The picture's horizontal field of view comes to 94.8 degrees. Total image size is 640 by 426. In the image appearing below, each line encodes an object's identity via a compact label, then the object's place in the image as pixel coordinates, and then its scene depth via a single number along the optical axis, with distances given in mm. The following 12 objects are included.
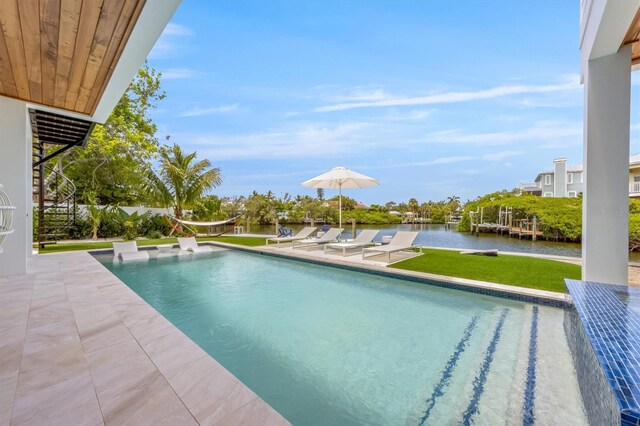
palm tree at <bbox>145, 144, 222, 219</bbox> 15367
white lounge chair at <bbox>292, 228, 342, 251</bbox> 10812
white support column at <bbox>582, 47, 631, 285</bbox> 3566
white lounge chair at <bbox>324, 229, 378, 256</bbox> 9315
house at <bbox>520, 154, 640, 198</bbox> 31781
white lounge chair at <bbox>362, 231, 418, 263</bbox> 8023
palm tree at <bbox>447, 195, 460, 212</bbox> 53484
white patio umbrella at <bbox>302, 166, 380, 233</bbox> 11156
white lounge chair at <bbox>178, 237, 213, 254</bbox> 10944
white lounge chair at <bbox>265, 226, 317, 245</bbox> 11844
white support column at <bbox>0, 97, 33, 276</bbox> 4805
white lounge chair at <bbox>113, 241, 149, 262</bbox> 8956
